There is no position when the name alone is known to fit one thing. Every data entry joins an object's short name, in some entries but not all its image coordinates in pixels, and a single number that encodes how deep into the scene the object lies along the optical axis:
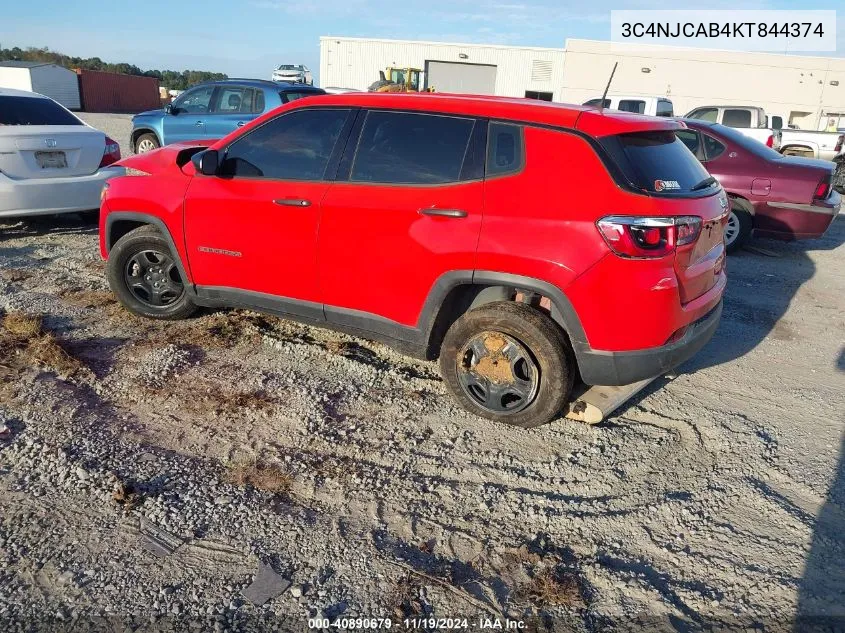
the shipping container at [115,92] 41.94
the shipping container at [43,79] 37.12
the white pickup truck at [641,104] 17.28
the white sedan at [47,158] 6.50
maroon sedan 7.52
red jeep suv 3.31
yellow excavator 29.64
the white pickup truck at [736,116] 15.95
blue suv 10.34
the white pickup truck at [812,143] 14.99
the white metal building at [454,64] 38.34
